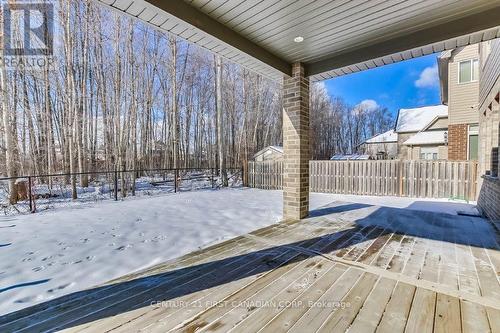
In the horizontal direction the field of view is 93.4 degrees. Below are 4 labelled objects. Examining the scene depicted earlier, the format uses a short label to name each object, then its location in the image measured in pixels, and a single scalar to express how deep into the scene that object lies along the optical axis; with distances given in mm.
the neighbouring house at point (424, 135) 13305
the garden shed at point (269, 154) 13562
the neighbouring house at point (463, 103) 8188
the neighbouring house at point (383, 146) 22738
